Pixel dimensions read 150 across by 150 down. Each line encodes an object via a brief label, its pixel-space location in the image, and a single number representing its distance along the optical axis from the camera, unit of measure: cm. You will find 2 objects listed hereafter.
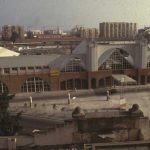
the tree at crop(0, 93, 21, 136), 1806
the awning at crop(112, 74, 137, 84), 3750
